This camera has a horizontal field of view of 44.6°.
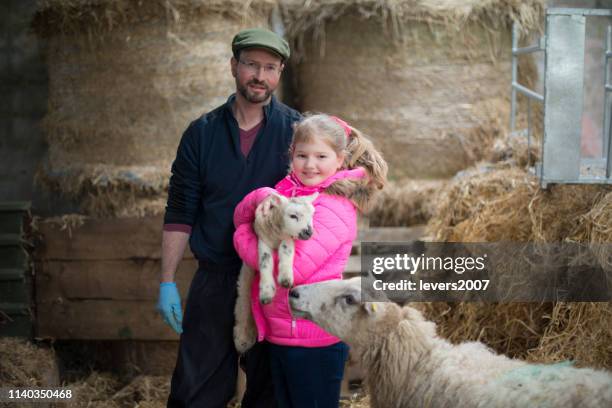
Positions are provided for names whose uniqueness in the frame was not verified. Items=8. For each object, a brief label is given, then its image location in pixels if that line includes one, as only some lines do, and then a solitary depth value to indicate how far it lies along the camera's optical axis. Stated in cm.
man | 314
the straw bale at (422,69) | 547
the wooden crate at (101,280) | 477
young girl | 276
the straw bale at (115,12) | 488
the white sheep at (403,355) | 256
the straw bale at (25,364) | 417
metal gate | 382
